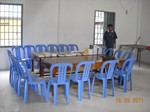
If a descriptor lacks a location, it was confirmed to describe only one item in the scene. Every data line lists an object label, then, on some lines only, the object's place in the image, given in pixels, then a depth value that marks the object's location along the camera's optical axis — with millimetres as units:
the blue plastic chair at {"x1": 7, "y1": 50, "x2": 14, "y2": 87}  3591
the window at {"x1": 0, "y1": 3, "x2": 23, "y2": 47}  4701
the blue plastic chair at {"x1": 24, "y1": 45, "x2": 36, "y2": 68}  4559
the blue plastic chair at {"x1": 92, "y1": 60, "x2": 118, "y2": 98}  3183
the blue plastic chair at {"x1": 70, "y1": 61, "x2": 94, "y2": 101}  2983
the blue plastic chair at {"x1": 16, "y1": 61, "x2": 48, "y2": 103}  2859
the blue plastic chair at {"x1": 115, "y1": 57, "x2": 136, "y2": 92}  3431
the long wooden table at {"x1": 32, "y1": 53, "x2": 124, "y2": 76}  3264
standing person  5185
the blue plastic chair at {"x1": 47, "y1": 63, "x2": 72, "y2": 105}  2792
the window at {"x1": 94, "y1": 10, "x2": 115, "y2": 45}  5727
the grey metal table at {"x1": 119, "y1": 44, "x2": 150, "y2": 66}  5659
